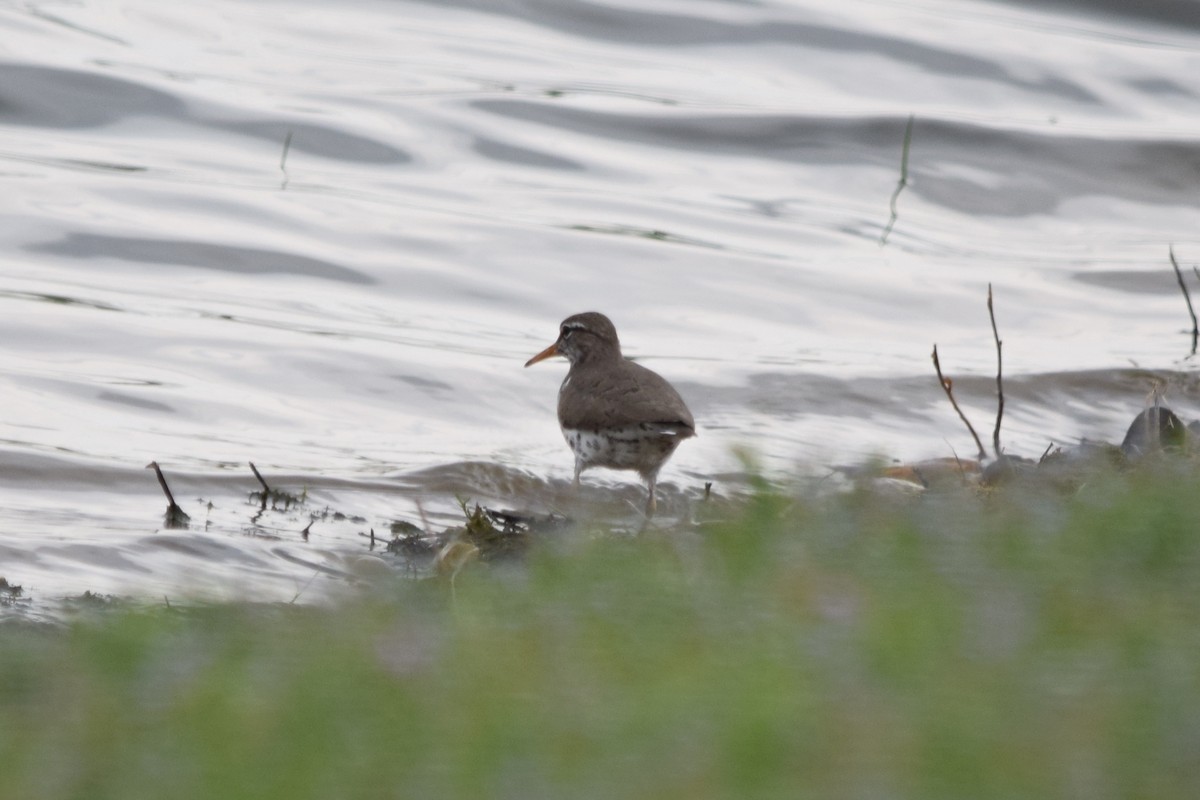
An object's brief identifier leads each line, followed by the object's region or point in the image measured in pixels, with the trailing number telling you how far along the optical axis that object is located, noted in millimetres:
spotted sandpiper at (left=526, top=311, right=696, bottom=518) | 18484
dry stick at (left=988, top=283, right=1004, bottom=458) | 17547
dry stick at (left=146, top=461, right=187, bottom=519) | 16016
